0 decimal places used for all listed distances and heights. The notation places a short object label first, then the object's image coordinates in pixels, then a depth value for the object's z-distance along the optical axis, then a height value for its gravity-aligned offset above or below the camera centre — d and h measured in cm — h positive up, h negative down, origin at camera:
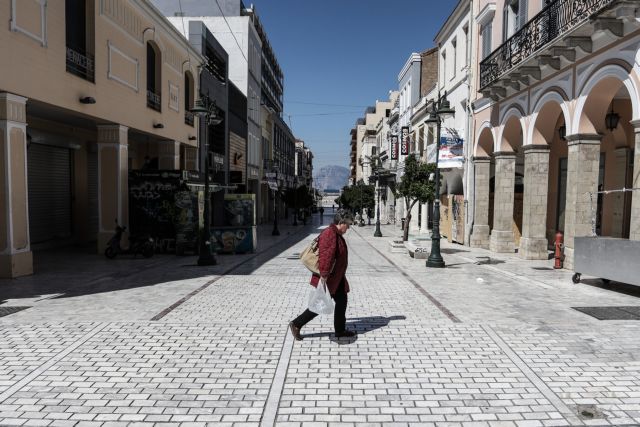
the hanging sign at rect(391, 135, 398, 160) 3906 +447
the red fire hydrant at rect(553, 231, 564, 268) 1324 -146
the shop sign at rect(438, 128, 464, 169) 2123 +219
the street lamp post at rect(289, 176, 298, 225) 4069 -33
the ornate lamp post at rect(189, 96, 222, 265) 1342 -80
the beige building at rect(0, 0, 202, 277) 1076 +264
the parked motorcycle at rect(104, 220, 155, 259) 1498 -164
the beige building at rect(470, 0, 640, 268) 1081 +261
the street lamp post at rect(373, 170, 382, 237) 2745 -186
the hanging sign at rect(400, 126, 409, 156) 3436 +442
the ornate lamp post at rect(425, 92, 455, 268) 1344 -71
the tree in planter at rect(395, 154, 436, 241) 2048 +80
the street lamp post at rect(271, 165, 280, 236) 2738 -202
